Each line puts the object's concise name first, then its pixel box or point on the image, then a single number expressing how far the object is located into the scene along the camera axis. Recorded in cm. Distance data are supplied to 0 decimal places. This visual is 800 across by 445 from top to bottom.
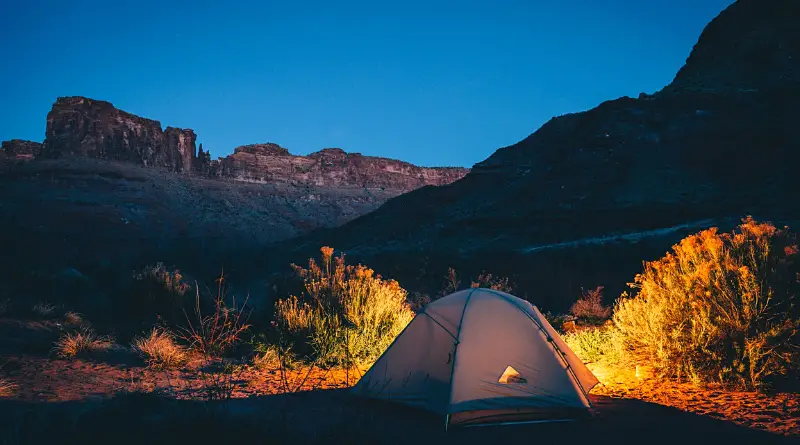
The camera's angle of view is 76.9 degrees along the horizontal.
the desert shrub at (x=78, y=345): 789
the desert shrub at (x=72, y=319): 1053
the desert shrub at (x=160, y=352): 789
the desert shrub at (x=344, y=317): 846
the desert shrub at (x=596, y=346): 809
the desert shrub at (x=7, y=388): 564
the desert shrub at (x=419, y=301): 1290
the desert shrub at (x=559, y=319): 1187
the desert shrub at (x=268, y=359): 812
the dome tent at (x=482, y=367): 560
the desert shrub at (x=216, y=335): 887
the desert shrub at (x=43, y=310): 1047
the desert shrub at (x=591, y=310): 1266
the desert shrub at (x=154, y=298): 1202
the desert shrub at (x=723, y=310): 597
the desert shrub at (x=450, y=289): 1503
